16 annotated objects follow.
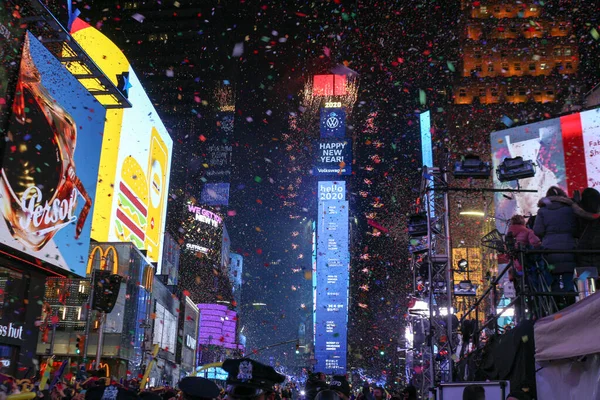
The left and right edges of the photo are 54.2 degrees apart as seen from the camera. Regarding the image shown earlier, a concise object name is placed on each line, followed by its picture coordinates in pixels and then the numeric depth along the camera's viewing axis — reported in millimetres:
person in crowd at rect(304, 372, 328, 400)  6383
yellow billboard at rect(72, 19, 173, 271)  34906
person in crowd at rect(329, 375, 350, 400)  6534
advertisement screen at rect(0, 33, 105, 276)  16438
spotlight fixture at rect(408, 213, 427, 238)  16484
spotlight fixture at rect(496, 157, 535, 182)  15430
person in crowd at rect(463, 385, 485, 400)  5426
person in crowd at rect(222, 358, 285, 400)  3676
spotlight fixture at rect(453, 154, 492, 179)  14859
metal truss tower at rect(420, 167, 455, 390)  14334
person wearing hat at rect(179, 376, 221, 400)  3708
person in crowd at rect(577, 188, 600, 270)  7895
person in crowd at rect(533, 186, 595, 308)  7875
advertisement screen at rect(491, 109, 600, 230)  20844
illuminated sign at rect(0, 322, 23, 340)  16891
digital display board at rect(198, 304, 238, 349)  89625
